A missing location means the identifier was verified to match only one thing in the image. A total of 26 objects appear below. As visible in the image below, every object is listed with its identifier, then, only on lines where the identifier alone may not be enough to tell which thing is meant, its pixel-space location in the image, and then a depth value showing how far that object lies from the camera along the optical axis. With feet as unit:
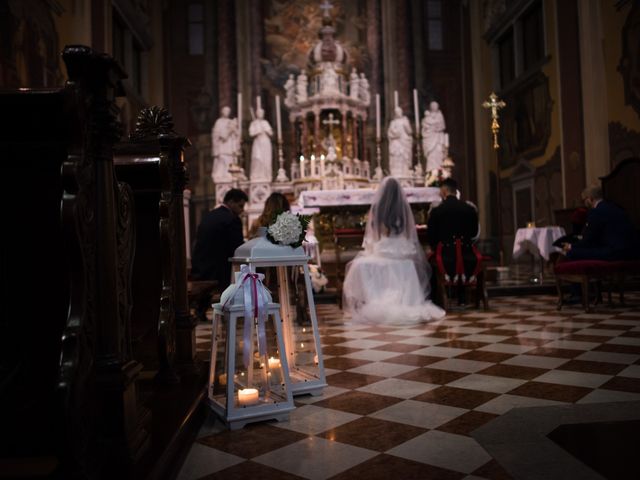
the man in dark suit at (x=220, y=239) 18.51
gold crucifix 36.32
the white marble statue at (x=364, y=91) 46.47
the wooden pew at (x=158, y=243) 9.77
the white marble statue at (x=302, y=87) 45.46
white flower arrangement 9.59
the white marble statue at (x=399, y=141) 47.62
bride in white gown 18.99
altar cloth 27.10
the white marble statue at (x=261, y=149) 47.44
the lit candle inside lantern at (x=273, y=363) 9.61
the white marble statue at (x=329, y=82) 43.39
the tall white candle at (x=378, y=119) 43.24
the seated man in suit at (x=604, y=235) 19.71
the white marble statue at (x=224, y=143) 47.44
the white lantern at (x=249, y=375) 8.37
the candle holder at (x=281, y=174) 45.94
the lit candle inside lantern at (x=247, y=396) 8.57
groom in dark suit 21.03
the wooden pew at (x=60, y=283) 5.42
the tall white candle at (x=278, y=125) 42.54
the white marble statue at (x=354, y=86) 45.98
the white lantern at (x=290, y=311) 9.44
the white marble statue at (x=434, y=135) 47.80
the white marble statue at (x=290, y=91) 46.70
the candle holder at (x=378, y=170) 45.09
